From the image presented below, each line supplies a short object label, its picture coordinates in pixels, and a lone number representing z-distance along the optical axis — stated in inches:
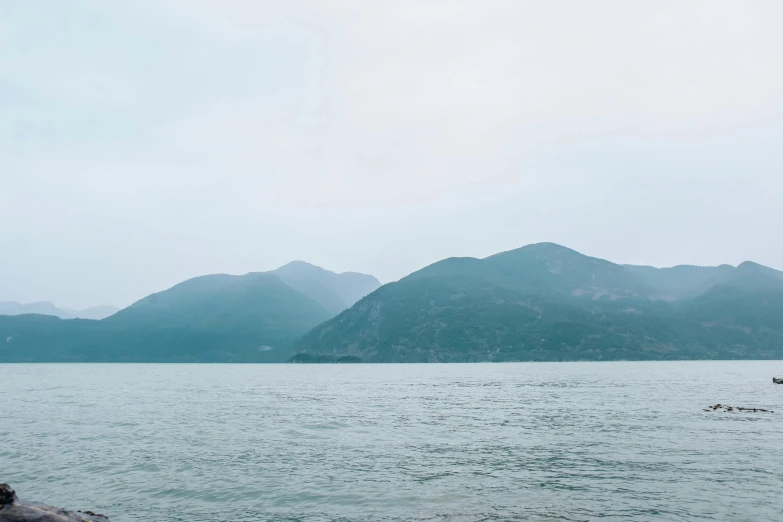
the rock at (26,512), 1049.8
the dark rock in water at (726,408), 3189.5
